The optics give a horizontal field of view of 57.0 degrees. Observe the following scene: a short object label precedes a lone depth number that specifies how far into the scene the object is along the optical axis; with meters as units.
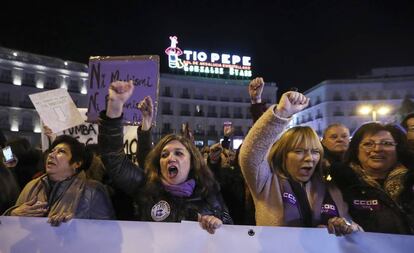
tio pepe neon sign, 57.20
